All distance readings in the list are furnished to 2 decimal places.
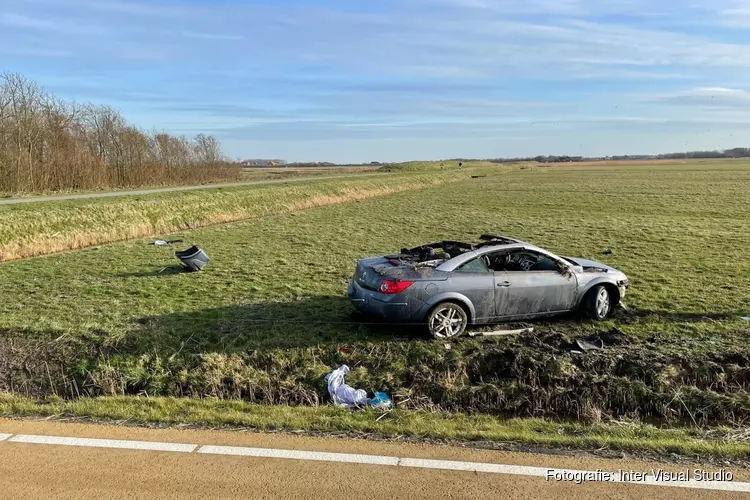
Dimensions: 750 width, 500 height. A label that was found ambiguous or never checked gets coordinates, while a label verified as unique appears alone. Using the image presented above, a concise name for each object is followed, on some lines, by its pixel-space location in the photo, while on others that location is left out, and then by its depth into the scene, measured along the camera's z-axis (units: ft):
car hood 30.37
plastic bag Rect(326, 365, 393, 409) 21.38
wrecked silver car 25.94
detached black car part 43.50
